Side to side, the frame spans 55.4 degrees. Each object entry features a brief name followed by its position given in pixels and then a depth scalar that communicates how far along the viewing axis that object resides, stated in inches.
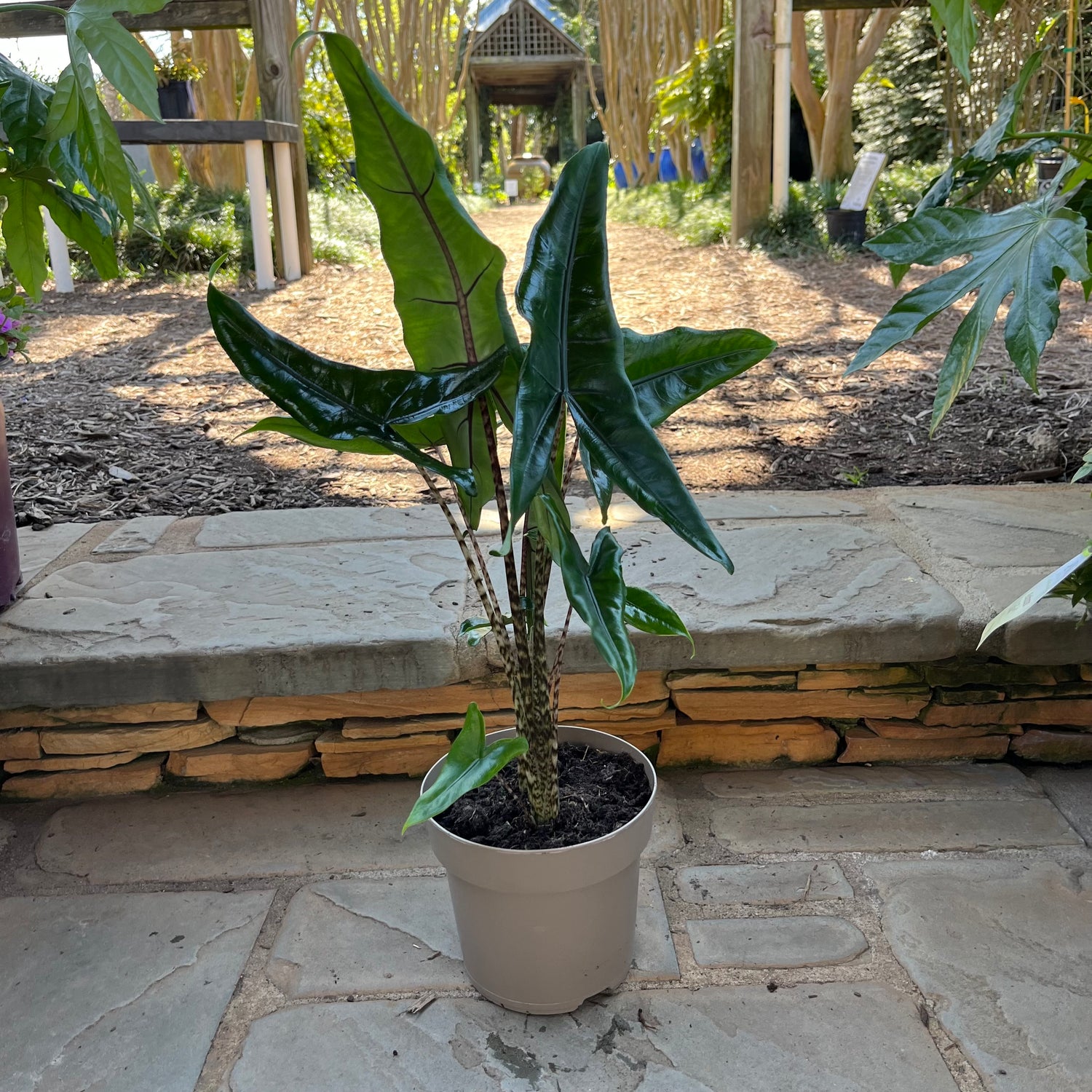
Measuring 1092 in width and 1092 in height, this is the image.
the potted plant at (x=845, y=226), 286.2
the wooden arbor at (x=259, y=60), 237.8
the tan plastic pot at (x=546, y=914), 55.3
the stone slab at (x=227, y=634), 74.6
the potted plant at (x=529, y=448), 42.2
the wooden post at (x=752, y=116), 278.7
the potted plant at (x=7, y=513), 82.7
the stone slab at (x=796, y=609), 76.7
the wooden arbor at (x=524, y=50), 904.3
